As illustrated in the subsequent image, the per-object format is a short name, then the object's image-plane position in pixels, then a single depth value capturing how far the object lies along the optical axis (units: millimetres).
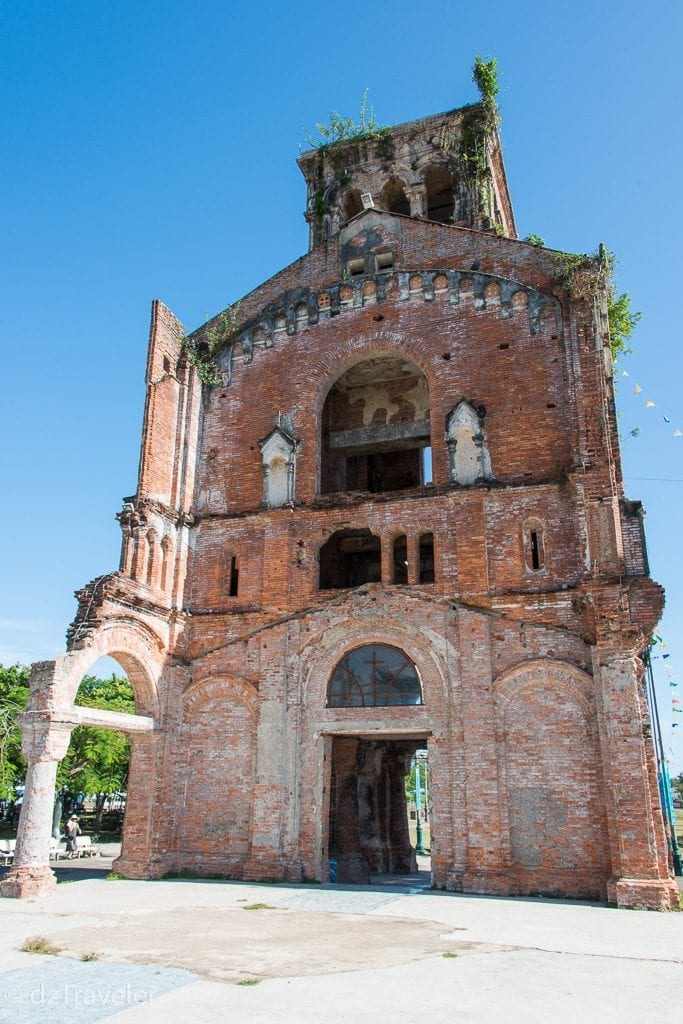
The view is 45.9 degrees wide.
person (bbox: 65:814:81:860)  23281
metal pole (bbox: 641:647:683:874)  17500
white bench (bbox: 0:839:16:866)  22203
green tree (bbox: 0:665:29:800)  24844
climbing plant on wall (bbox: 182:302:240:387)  20984
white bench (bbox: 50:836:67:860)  22495
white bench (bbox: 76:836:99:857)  23578
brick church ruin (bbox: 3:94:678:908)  14719
